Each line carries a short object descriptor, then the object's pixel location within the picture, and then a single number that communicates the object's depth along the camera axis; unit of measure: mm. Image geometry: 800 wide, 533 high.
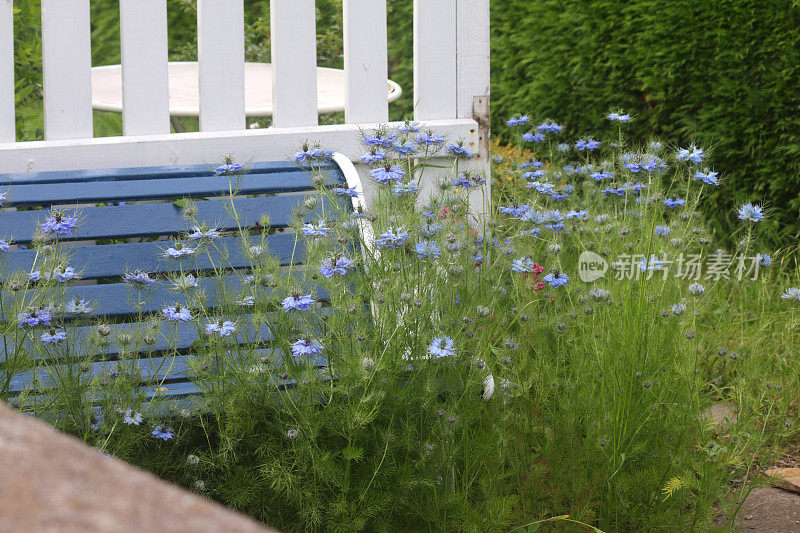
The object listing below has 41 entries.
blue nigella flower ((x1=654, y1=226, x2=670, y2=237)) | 5146
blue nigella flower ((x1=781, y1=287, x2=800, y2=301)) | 4762
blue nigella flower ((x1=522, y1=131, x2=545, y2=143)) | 6223
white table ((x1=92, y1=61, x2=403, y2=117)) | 7872
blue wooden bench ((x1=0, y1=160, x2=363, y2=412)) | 4695
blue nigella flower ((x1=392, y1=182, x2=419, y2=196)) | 4473
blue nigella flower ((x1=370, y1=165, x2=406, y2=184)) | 4500
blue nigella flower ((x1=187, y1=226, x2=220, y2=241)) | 4309
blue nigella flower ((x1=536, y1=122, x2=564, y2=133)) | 6160
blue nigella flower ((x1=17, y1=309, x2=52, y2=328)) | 3848
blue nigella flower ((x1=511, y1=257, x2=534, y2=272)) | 4756
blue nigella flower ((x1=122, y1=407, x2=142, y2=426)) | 3866
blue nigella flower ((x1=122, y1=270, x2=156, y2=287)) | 4320
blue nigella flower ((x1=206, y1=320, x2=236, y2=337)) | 3877
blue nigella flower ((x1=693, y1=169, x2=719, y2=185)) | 5126
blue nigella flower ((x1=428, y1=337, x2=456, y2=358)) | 3775
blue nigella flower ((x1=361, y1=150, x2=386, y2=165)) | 4656
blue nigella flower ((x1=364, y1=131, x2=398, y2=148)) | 4758
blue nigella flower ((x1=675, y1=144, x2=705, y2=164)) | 5105
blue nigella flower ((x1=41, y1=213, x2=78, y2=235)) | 4289
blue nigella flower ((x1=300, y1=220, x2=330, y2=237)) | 4219
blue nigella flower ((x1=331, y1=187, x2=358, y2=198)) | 4947
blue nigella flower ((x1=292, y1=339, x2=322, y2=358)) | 3729
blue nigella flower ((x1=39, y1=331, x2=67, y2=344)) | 3986
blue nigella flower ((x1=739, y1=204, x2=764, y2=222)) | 5133
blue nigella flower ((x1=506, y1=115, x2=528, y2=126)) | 6149
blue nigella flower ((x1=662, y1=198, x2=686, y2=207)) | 5387
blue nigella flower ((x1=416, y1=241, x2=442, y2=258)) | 3998
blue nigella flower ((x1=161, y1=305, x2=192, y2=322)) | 4028
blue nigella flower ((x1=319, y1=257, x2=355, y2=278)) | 3904
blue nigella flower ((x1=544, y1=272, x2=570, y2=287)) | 4771
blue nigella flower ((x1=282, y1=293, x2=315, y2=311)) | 3807
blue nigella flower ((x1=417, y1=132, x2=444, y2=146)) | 5066
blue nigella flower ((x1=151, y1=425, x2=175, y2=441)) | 3992
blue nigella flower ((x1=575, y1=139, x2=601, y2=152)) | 6277
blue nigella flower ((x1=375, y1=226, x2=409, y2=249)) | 3965
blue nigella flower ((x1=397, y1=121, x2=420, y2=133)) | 5109
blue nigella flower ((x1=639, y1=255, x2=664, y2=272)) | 4587
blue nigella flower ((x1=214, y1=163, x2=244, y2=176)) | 4785
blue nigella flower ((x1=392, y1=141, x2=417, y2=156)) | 4824
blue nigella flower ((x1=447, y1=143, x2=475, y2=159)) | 5176
